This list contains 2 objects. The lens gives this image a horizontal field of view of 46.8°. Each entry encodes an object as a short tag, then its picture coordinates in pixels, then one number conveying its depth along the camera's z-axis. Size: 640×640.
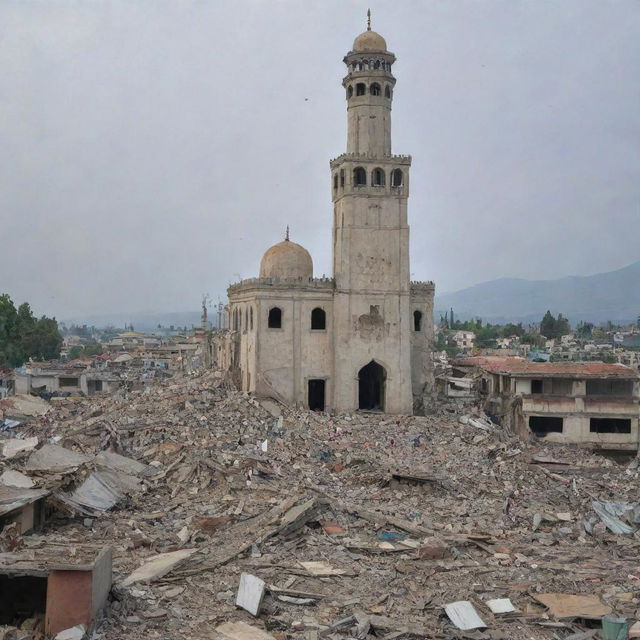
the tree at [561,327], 128.11
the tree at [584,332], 143.25
